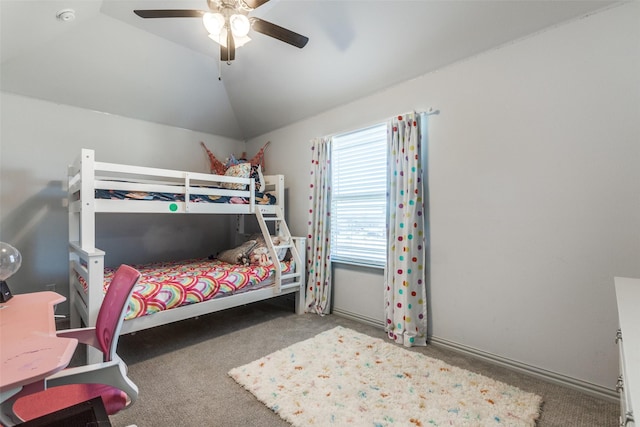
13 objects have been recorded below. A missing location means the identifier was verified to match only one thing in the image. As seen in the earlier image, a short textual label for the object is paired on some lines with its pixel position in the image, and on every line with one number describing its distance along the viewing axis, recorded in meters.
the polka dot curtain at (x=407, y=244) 2.50
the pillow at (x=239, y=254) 3.17
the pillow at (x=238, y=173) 3.20
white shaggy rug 1.59
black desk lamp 1.41
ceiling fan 1.75
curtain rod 2.50
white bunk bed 2.11
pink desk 0.75
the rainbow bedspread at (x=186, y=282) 2.17
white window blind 2.89
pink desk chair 0.98
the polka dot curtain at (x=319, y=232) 3.22
